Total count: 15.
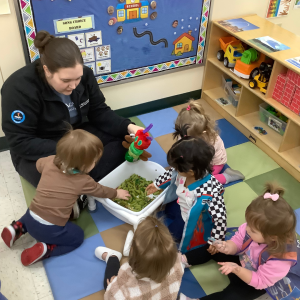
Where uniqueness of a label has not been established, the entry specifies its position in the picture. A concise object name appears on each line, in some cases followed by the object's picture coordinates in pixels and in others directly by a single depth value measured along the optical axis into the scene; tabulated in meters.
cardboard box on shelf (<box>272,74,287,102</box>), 2.08
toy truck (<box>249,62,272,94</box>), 2.22
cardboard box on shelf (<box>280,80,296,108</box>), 2.03
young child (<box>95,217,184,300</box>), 1.07
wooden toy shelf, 2.10
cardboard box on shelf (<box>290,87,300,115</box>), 2.01
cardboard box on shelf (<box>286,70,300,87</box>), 2.00
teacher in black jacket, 1.57
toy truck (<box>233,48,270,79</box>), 2.30
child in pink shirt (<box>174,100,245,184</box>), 1.83
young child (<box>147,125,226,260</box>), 1.42
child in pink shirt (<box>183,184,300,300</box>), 1.21
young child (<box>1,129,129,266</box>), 1.46
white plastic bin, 1.67
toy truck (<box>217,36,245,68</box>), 2.44
